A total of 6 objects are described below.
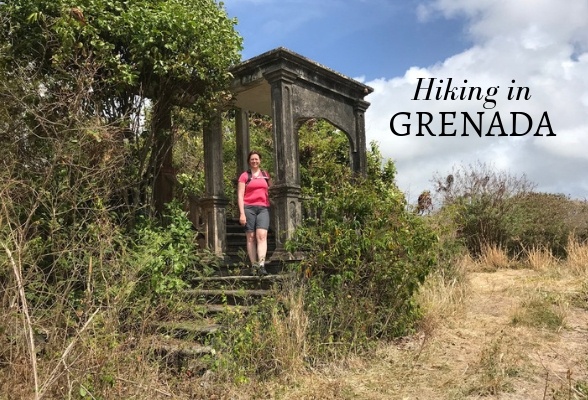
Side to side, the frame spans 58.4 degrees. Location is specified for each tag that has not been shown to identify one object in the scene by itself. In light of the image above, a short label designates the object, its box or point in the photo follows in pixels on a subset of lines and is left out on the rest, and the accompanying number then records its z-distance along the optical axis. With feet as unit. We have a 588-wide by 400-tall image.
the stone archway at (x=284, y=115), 22.29
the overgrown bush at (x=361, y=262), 17.72
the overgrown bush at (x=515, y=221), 40.78
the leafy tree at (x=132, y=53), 18.85
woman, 21.49
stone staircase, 15.34
